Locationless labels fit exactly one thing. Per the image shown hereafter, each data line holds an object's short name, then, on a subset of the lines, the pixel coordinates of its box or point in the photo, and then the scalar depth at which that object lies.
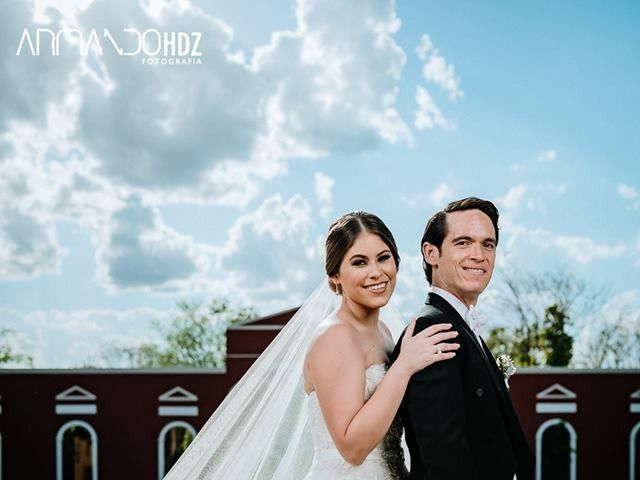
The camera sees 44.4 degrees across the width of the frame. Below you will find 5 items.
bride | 2.91
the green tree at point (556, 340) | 26.77
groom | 2.70
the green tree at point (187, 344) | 33.84
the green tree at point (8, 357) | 29.67
